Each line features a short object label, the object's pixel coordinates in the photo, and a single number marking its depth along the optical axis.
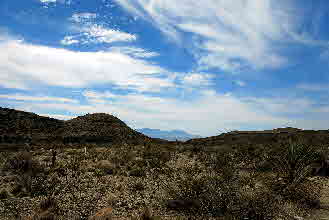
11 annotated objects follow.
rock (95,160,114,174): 17.50
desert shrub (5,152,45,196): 13.01
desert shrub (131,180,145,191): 13.79
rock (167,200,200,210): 11.47
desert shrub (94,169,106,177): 16.49
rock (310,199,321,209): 12.62
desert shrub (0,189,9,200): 12.21
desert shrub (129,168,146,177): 16.88
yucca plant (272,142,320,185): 15.38
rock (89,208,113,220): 9.76
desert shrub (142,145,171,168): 20.76
